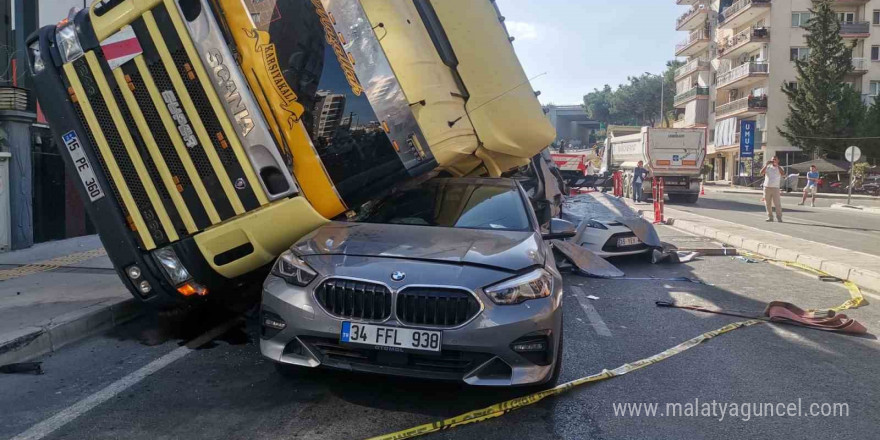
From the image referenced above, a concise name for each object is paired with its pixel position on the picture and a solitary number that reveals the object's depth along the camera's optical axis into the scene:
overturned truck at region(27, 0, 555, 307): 4.36
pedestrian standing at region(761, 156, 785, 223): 16.95
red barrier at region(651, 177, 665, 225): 16.61
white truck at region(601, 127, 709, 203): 26.39
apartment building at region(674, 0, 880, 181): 50.03
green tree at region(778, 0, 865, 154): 43.81
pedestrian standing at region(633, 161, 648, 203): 25.42
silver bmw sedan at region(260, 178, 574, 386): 3.50
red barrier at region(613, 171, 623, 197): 27.86
